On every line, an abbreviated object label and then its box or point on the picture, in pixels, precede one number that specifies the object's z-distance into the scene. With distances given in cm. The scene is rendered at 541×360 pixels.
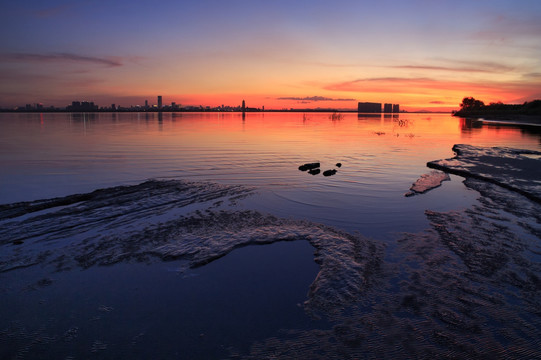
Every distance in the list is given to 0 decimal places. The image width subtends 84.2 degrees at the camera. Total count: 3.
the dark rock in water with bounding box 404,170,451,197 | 1247
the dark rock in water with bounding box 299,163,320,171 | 1683
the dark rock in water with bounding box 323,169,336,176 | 1551
